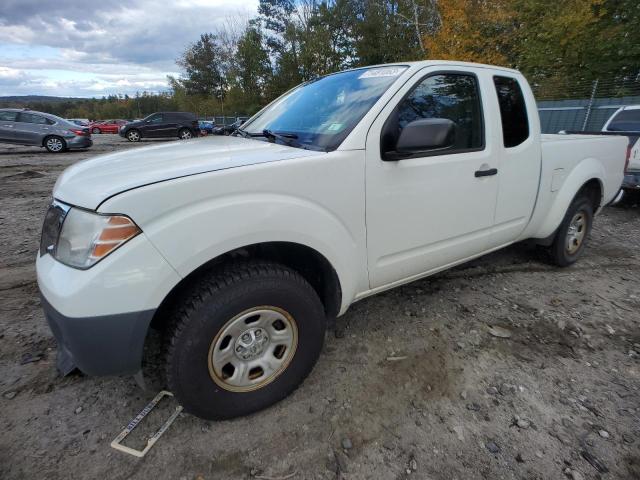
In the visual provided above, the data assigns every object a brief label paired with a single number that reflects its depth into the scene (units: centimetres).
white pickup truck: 148
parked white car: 550
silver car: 1364
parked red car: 3583
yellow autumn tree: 1562
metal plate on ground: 176
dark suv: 2091
